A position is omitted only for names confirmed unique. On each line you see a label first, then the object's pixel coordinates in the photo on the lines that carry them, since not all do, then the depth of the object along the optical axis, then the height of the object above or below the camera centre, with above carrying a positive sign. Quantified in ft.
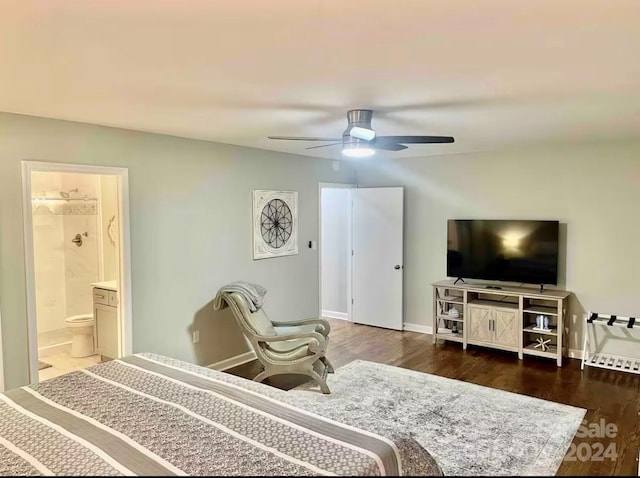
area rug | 10.62 -5.05
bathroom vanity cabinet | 15.70 -3.24
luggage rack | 15.89 -4.80
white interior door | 21.40 -1.66
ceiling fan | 10.29 +1.85
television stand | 16.96 -3.73
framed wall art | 17.52 -0.09
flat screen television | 17.43 -1.18
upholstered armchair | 14.02 -3.80
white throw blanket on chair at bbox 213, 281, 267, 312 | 15.01 -2.36
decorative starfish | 17.13 -4.55
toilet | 16.98 -4.09
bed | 4.81 -2.86
